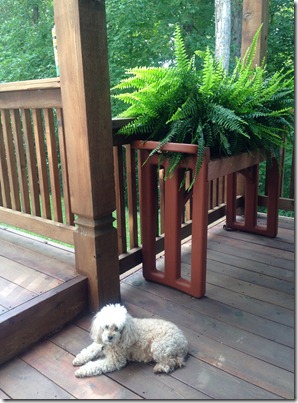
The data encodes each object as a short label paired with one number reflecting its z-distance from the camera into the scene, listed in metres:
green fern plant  1.84
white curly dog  1.46
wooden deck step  1.59
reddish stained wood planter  1.88
